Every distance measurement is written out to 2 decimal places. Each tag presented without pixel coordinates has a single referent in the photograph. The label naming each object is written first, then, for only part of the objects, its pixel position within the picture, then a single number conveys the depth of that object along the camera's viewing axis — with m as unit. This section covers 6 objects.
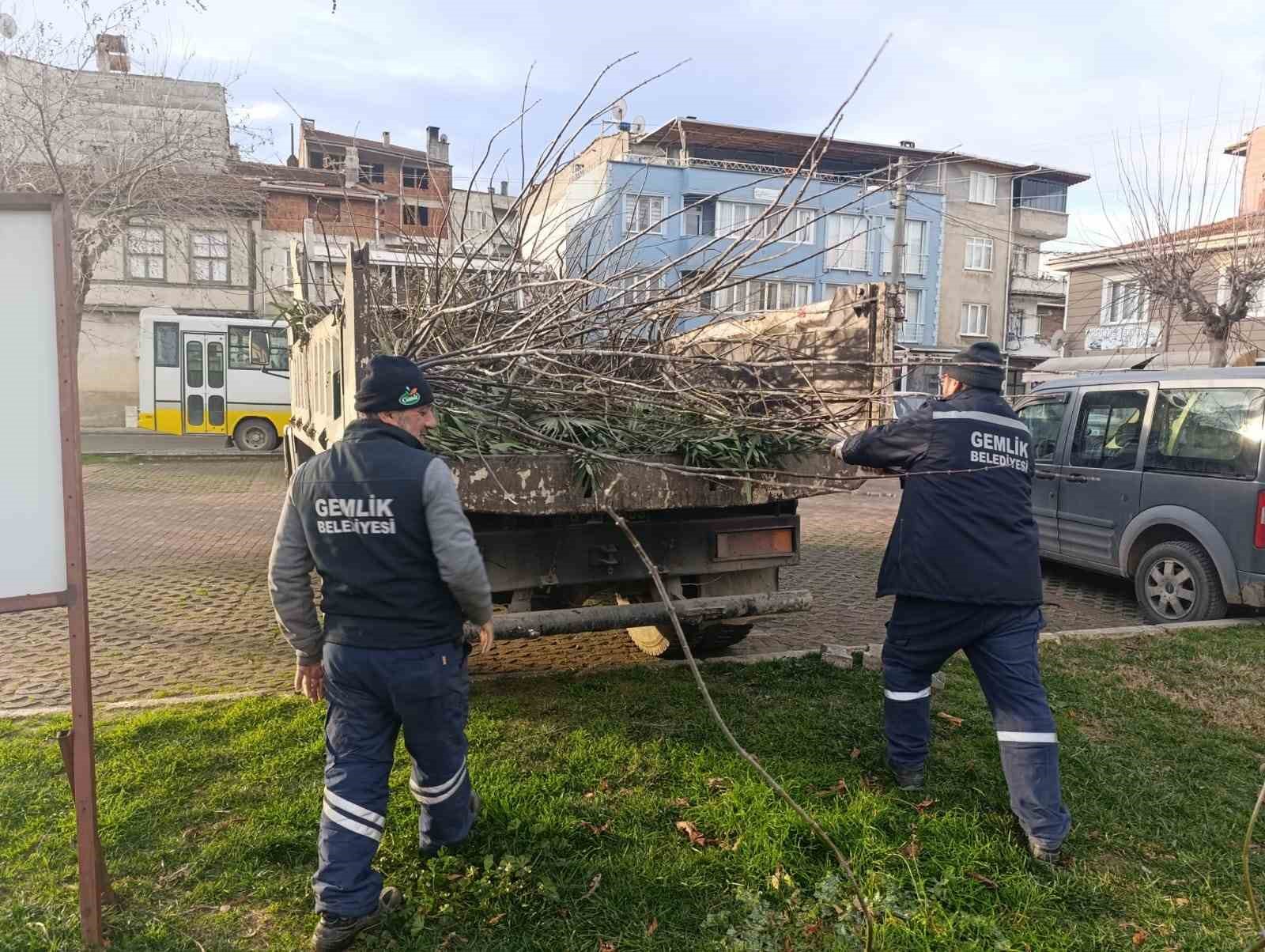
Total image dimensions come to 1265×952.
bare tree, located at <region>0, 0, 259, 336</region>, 11.84
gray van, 6.04
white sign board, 2.53
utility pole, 4.39
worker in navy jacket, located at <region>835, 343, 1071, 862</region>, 3.21
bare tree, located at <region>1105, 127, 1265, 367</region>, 12.90
